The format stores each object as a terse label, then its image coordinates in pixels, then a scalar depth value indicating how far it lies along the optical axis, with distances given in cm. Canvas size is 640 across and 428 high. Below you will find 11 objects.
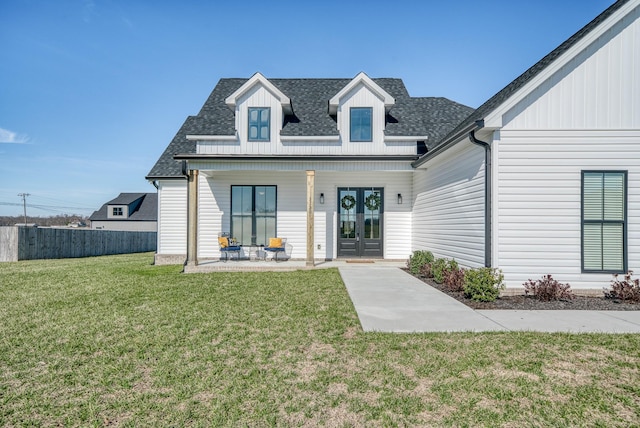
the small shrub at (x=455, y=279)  703
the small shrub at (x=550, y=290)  621
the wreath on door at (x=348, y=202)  1228
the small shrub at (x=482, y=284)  618
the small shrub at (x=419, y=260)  956
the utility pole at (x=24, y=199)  5194
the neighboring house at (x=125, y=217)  3288
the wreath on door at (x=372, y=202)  1224
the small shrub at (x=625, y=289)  607
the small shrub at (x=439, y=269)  815
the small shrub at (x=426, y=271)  900
